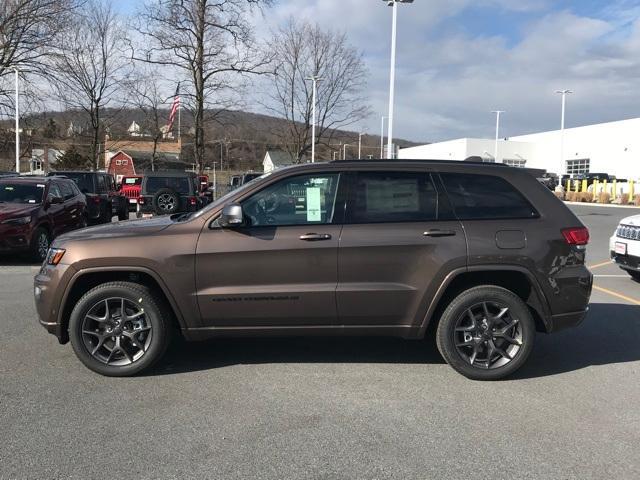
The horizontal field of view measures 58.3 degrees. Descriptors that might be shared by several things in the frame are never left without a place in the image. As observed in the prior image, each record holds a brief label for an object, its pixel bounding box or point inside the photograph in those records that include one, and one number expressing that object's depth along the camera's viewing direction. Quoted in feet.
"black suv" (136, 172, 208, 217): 52.06
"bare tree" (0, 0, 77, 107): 101.76
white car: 28.39
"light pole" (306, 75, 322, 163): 129.39
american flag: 89.30
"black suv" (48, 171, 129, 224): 55.77
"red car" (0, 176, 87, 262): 34.88
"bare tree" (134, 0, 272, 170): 81.41
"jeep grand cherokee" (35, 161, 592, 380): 15.33
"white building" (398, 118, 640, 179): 179.32
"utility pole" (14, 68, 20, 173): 111.38
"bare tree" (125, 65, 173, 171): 101.71
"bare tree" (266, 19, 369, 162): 138.92
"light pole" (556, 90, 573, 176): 168.06
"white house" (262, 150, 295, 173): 281.17
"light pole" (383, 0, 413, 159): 70.08
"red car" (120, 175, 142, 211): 79.08
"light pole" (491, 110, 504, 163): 216.62
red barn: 262.47
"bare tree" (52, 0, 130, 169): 114.42
